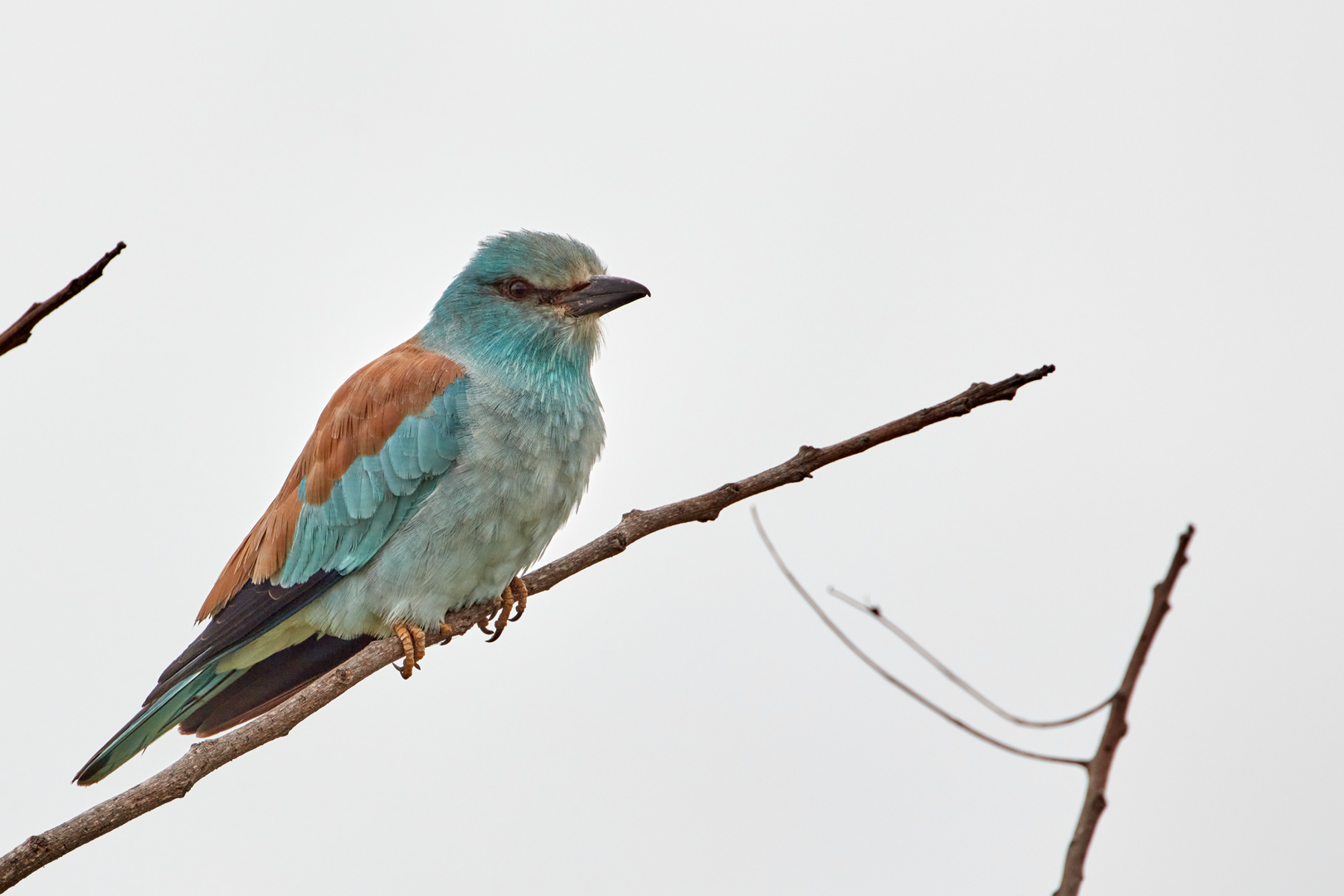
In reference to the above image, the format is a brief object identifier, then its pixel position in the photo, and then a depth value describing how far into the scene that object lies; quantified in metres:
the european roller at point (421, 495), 9.42
